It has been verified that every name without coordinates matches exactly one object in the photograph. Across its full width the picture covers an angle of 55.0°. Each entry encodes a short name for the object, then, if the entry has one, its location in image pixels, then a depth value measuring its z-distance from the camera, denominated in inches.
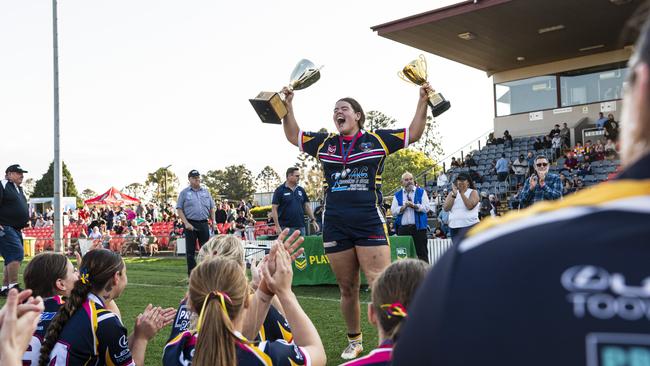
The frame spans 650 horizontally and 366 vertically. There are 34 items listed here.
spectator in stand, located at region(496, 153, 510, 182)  909.8
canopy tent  1612.3
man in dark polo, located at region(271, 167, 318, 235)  423.8
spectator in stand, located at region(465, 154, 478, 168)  1023.6
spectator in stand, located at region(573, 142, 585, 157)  866.1
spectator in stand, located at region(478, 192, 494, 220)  625.8
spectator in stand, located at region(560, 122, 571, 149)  970.7
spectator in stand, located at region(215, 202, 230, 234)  882.8
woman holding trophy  193.6
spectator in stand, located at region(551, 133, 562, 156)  954.7
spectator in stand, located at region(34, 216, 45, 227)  1388.8
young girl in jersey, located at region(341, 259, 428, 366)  67.9
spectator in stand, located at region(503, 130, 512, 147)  1028.2
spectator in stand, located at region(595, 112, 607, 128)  936.0
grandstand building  847.1
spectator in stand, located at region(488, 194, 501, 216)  787.2
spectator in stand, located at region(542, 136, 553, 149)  965.8
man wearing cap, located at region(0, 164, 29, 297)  342.0
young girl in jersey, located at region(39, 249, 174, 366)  125.4
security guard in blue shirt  404.2
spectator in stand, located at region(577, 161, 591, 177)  802.8
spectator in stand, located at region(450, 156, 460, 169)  1034.7
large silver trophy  197.9
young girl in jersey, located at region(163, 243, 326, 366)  89.0
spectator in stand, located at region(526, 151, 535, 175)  861.4
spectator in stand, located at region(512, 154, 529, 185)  876.0
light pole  605.3
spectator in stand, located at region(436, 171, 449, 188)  964.0
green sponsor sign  397.4
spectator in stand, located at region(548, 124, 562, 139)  979.9
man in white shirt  424.8
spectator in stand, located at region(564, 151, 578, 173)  837.8
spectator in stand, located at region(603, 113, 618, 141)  823.1
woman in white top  347.9
